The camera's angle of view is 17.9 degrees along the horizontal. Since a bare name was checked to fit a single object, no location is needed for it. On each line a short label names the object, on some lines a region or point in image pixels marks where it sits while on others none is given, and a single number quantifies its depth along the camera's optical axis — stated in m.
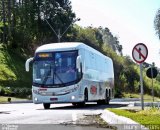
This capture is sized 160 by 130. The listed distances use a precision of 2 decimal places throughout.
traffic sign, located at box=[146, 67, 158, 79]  32.94
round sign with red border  19.45
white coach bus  27.83
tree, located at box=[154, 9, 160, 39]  83.38
